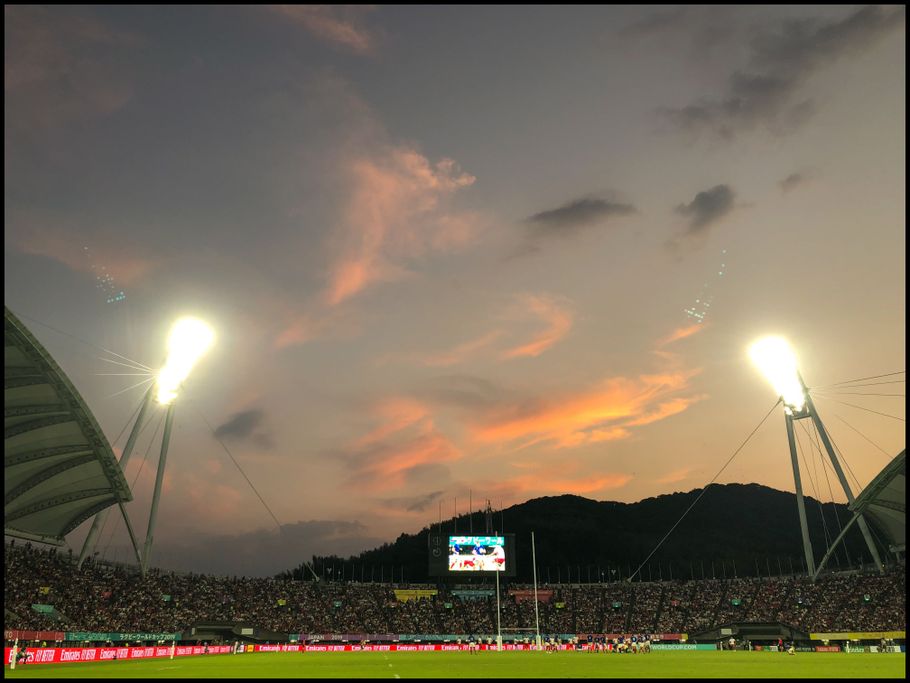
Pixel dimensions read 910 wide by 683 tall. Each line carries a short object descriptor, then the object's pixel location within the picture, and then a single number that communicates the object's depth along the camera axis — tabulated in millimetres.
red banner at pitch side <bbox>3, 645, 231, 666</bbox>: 43531
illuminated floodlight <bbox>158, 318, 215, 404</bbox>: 63000
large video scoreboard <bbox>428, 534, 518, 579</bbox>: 97250
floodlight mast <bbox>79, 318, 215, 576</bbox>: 62750
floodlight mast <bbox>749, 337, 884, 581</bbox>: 76688
